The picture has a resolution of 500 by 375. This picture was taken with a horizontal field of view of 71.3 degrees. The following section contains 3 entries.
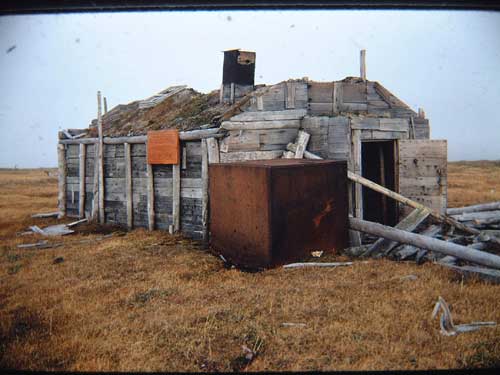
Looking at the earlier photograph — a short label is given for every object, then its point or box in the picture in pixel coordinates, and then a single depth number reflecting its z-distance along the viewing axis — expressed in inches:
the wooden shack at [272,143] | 299.7
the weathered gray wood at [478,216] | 310.0
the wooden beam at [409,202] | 266.1
